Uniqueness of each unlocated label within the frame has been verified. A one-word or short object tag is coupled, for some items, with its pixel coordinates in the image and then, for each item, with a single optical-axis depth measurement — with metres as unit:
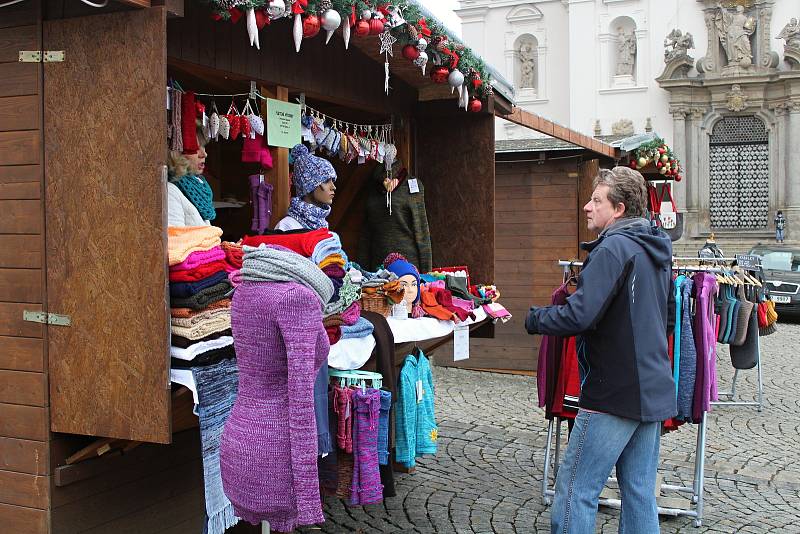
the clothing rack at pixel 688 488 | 4.85
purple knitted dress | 2.86
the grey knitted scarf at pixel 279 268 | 2.90
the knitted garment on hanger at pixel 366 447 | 3.80
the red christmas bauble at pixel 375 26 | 4.20
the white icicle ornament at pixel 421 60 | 4.80
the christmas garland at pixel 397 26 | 3.45
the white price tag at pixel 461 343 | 5.16
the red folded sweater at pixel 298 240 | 4.09
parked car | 14.78
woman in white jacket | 3.70
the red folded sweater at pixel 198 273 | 3.18
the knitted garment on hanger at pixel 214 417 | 3.31
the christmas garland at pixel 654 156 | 11.02
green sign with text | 4.74
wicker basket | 4.73
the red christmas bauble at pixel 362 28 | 4.13
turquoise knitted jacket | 4.43
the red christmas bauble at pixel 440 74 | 5.16
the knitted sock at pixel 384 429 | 3.92
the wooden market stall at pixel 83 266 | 3.07
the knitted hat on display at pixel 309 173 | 4.80
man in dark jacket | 3.39
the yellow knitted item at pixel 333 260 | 4.08
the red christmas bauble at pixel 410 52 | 4.74
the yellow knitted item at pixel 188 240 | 3.16
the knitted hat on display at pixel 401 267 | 5.13
